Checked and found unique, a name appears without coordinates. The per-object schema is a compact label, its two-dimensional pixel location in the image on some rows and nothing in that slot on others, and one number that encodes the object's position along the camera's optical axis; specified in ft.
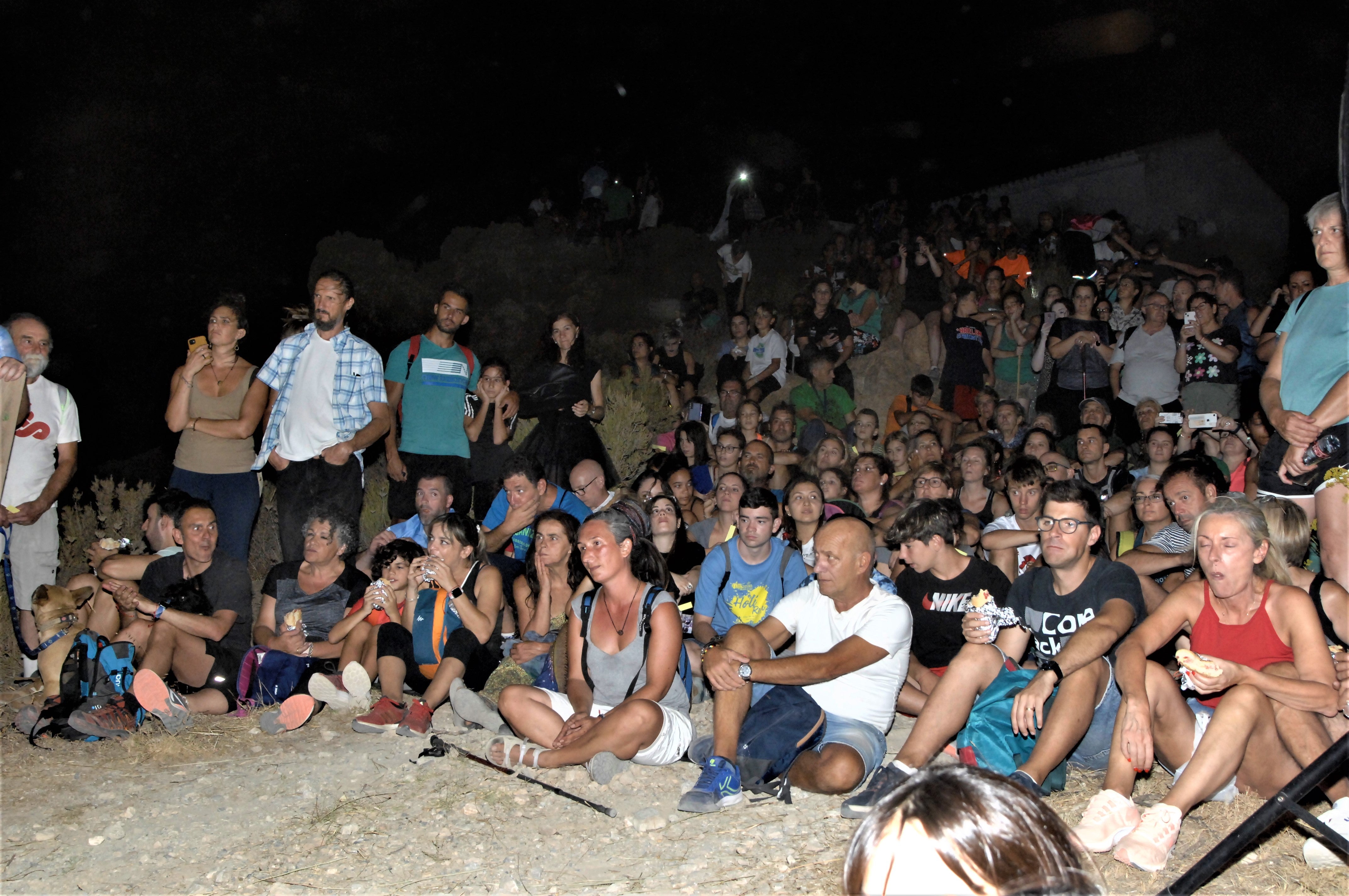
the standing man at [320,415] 20.03
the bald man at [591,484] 23.04
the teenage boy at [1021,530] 19.51
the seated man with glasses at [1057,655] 12.53
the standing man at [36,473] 19.22
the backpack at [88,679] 16.56
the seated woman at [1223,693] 11.13
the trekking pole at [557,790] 13.28
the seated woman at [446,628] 17.12
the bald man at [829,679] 13.61
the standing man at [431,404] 22.17
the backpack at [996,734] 13.03
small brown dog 17.71
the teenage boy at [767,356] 35.78
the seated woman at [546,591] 17.84
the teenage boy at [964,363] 32.32
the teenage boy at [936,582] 15.85
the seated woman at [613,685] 14.28
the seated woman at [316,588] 18.78
